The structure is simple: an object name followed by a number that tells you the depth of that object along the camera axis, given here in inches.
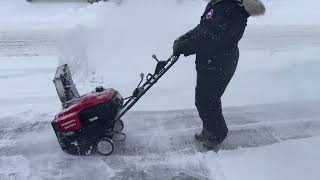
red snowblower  194.7
